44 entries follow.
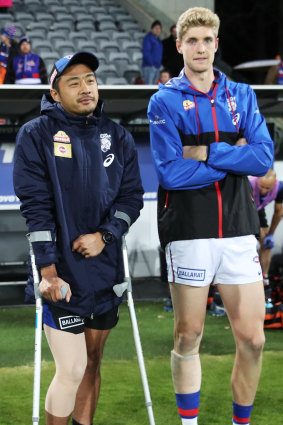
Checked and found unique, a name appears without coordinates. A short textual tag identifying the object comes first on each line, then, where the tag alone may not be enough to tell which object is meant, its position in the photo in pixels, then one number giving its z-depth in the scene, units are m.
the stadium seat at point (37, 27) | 18.50
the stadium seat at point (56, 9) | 20.12
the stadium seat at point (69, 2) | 20.73
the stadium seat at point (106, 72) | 16.47
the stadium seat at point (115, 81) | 15.98
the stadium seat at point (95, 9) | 20.56
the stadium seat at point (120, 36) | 19.14
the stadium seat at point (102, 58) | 17.38
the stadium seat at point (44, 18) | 19.31
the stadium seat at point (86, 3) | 20.89
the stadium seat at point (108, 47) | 18.20
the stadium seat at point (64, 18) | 19.53
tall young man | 4.33
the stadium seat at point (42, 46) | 17.20
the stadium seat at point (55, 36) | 18.06
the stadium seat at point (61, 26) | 18.97
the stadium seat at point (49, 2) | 20.41
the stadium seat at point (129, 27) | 20.01
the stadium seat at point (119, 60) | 17.55
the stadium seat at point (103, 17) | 20.06
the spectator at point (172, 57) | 14.78
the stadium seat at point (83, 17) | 19.71
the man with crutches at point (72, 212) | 3.94
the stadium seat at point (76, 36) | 18.33
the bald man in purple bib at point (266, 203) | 9.40
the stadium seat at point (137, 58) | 17.90
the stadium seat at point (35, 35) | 17.83
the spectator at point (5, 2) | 10.38
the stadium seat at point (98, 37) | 18.67
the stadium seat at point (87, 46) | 17.78
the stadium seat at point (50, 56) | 16.58
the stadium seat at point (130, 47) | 18.47
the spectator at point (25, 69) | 12.67
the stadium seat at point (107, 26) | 19.64
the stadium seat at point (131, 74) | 16.48
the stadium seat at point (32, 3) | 20.27
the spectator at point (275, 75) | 14.11
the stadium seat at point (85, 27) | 19.31
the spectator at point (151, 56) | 15.57
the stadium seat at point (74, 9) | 20.25
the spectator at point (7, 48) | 12.67
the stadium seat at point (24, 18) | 18.89
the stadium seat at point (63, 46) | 17.48
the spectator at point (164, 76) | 13.95
